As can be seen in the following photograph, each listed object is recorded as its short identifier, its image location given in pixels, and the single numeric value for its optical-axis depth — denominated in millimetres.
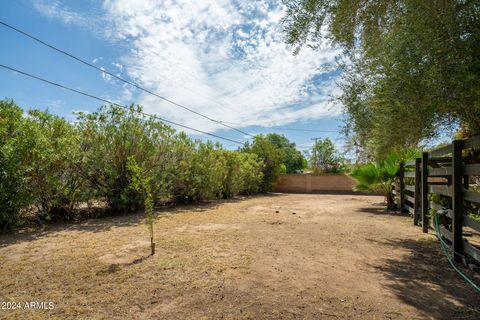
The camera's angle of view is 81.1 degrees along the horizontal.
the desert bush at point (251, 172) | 16219
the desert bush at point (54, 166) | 6090
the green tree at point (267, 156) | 19766
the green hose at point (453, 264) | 2946
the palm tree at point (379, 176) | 9403
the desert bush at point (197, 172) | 10800
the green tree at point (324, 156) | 28644
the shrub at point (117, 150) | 7898
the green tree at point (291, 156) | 43031
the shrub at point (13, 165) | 5504
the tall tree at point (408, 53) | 2971
